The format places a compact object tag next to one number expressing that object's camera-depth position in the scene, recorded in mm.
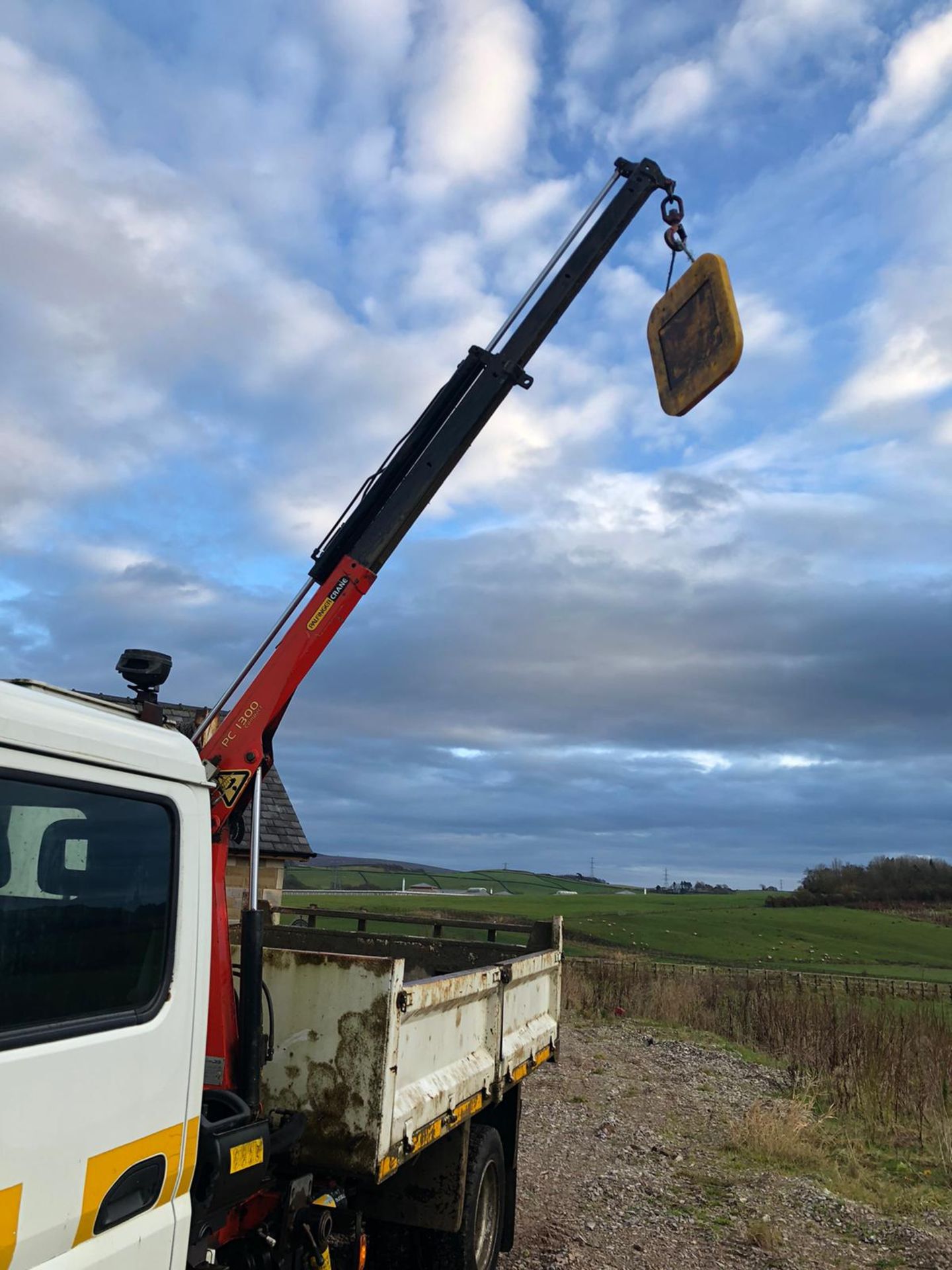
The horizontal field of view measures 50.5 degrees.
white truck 2320
